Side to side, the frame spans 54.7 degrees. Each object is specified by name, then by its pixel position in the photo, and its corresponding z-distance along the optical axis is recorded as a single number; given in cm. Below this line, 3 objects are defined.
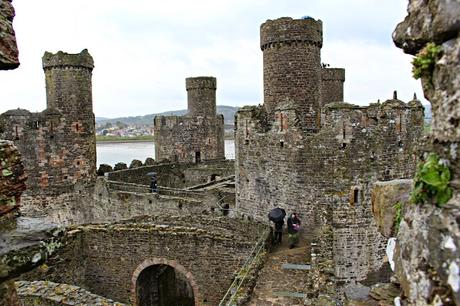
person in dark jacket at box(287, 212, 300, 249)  1138
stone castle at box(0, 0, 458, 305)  1127
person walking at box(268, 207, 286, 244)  1166
